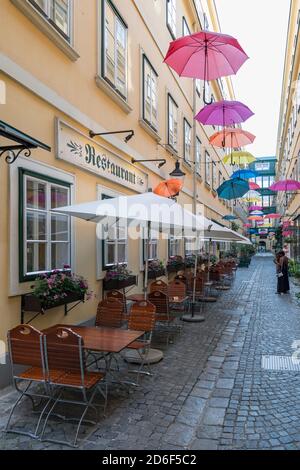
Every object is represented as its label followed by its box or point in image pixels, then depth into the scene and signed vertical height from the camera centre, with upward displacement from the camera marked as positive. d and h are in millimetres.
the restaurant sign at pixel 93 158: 6547 +1685
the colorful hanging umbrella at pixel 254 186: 27112 +3964
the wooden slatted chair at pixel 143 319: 5879 -1068
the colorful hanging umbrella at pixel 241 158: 19172 +4163
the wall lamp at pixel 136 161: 10070 +2134
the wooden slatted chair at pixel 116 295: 7333 -902
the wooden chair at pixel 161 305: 7243 -1085
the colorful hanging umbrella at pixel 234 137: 14812 +3961
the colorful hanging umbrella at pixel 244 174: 18225 +3212
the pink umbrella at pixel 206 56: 7805 +3909
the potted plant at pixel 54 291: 5316 -625
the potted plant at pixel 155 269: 11250 -667
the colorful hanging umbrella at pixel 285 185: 17312 +2563
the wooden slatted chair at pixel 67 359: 3842 -1088
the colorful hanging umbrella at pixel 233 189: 16047 +2255
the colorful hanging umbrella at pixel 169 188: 10570 +1490
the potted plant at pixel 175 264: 13483 -643
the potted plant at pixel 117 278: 8156 -674
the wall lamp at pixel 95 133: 7579 +2112
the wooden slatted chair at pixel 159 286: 8992 -926
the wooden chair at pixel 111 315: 6141 -1049
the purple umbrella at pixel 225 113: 11453 +3789
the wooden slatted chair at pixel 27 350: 3965 -1030
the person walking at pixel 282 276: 14508 -1146
